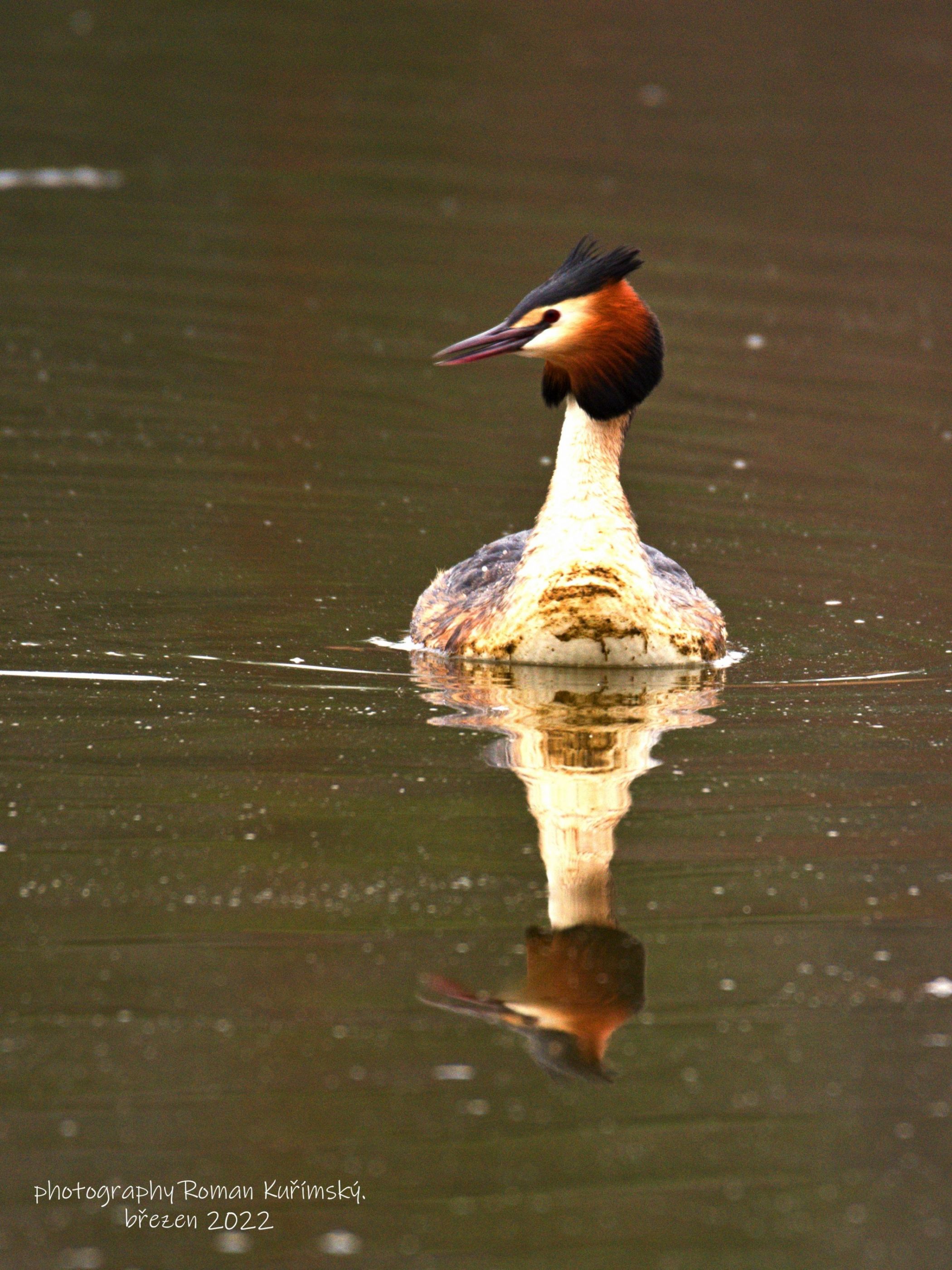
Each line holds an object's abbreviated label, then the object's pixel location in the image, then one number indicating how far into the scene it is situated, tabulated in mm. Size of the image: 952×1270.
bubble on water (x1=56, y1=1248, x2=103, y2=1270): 8648
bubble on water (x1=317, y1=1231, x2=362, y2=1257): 8789
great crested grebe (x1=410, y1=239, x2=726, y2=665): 17484
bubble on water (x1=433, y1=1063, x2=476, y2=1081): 10211
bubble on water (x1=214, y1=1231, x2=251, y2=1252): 8883
